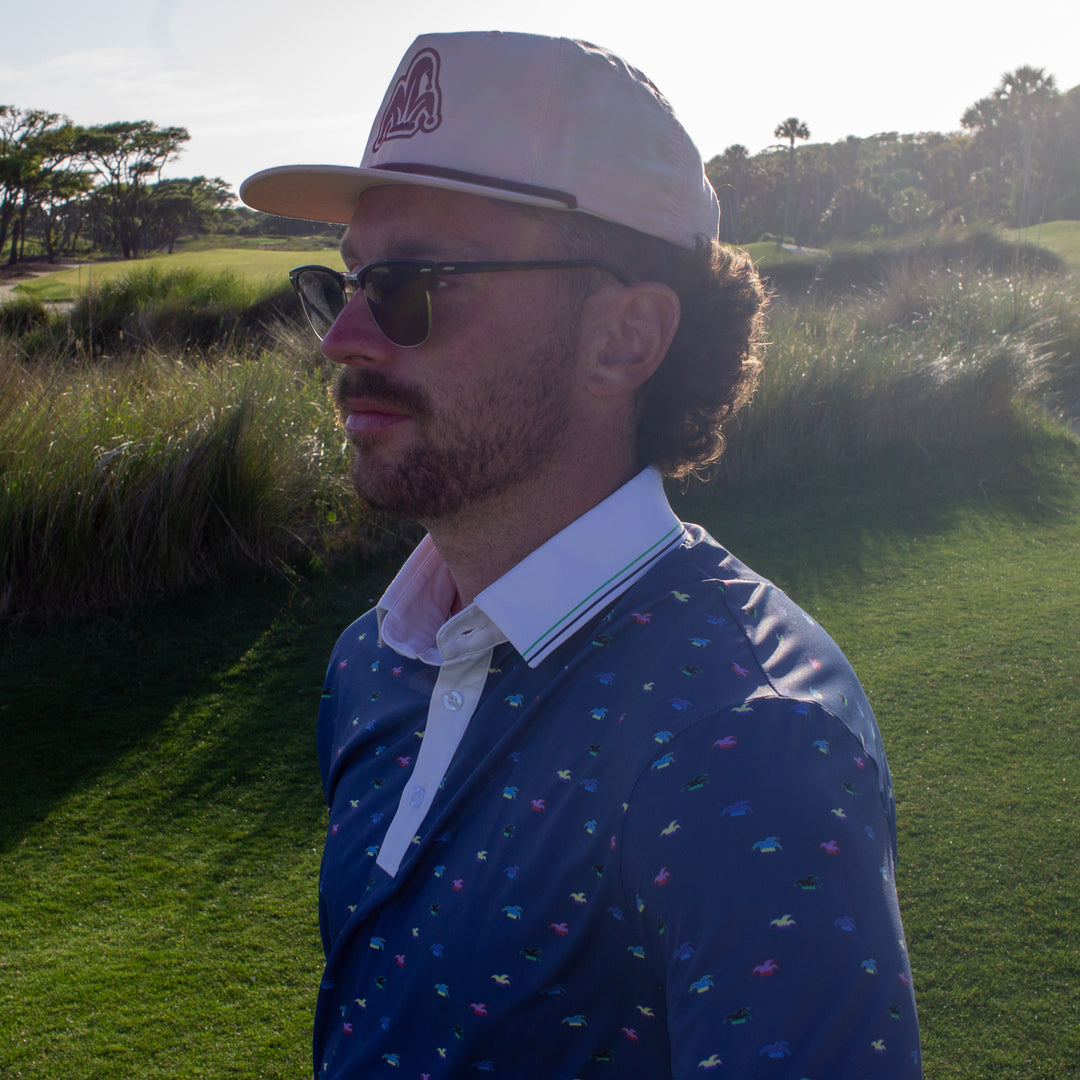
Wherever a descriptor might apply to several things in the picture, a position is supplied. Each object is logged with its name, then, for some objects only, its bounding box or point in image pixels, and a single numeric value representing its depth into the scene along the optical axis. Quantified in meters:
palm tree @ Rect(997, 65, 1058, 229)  48.00
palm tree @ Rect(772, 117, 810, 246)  49.59
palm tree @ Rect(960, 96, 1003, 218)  51.28
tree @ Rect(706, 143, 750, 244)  43.07
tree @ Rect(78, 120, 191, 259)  41.22
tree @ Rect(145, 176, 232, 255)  44.81
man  0.92
